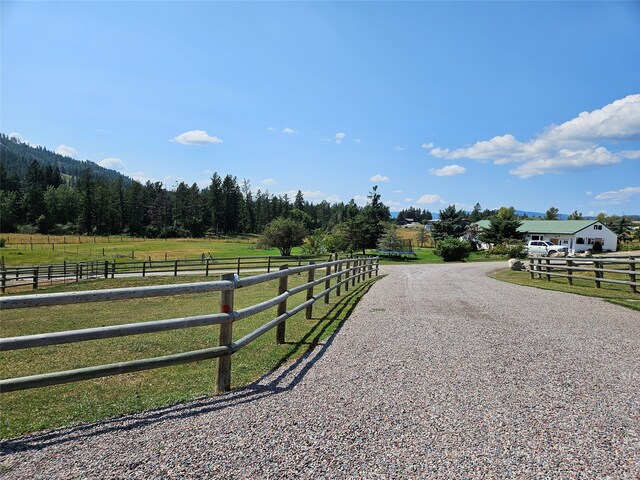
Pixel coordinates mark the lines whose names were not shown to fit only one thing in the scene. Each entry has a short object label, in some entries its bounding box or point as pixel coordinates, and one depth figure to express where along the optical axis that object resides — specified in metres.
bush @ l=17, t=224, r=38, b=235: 92.09
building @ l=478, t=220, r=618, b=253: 57.03
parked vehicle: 40.88
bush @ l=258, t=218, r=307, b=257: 54.44
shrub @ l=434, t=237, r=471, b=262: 43.56
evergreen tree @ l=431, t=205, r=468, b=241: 68.44
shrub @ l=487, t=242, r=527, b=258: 45.38
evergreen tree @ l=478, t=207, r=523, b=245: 54.94
